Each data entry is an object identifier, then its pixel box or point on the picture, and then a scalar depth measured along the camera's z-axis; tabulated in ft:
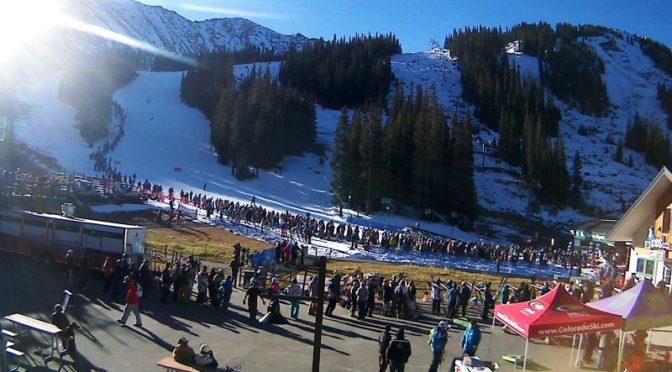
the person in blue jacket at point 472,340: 43.60
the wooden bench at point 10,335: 39.70
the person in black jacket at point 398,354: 39.88
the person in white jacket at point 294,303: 59.79
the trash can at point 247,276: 71.26
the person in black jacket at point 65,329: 41.68
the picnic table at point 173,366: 36.29
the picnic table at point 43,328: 41.19
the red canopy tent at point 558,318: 41.22
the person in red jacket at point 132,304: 51.90
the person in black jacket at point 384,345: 42.01
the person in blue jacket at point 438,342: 42.42
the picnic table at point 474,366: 35.41
